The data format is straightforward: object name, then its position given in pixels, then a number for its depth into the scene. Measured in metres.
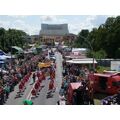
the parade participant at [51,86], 13.08
